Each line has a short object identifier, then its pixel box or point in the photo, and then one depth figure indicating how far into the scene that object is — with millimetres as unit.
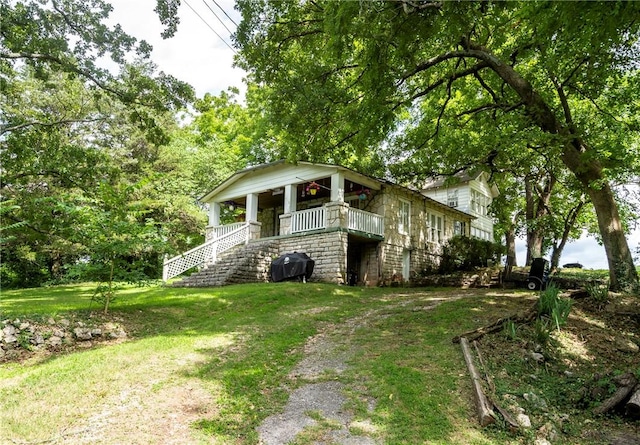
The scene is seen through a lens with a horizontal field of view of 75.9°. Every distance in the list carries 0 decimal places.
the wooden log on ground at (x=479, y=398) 4195
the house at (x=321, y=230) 16031
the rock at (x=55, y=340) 6952
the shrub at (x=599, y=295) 8695
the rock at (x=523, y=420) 4211
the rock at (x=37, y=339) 6814
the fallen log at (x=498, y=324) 6562
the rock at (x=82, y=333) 7312
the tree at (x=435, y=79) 7805
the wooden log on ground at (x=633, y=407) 4422
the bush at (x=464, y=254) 20562
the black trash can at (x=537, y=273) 14641
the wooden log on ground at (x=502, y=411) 4141
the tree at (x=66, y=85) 10875
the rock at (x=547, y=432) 4078
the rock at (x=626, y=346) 6557
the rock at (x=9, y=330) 6646
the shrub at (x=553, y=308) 6960
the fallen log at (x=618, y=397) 4613
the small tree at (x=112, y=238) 8148
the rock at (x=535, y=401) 4629
